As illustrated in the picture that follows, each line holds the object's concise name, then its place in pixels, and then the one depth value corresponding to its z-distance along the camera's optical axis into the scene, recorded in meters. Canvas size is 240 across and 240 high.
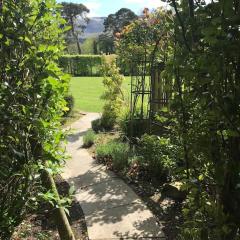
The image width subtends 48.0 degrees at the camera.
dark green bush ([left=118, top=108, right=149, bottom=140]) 5.78
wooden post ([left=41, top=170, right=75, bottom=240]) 2.51
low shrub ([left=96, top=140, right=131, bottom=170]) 4.57
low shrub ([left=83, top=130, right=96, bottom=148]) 6.01
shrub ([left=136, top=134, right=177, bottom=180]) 3.66
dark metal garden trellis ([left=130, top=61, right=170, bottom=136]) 5.44
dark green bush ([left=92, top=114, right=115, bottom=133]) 7.18
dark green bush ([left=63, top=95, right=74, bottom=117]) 8.84
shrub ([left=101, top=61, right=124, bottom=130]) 7.24
